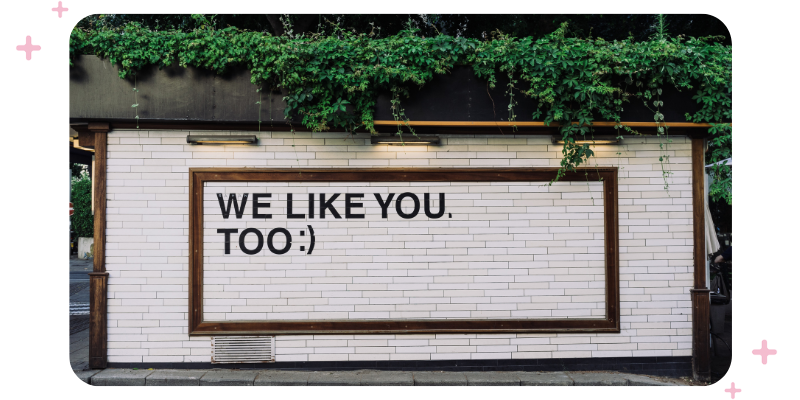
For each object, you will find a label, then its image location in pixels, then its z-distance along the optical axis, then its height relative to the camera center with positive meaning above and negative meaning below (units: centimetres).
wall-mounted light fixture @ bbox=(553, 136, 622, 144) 501 +82
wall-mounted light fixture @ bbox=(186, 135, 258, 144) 493 +82
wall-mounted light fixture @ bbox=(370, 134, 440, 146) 500 +82
